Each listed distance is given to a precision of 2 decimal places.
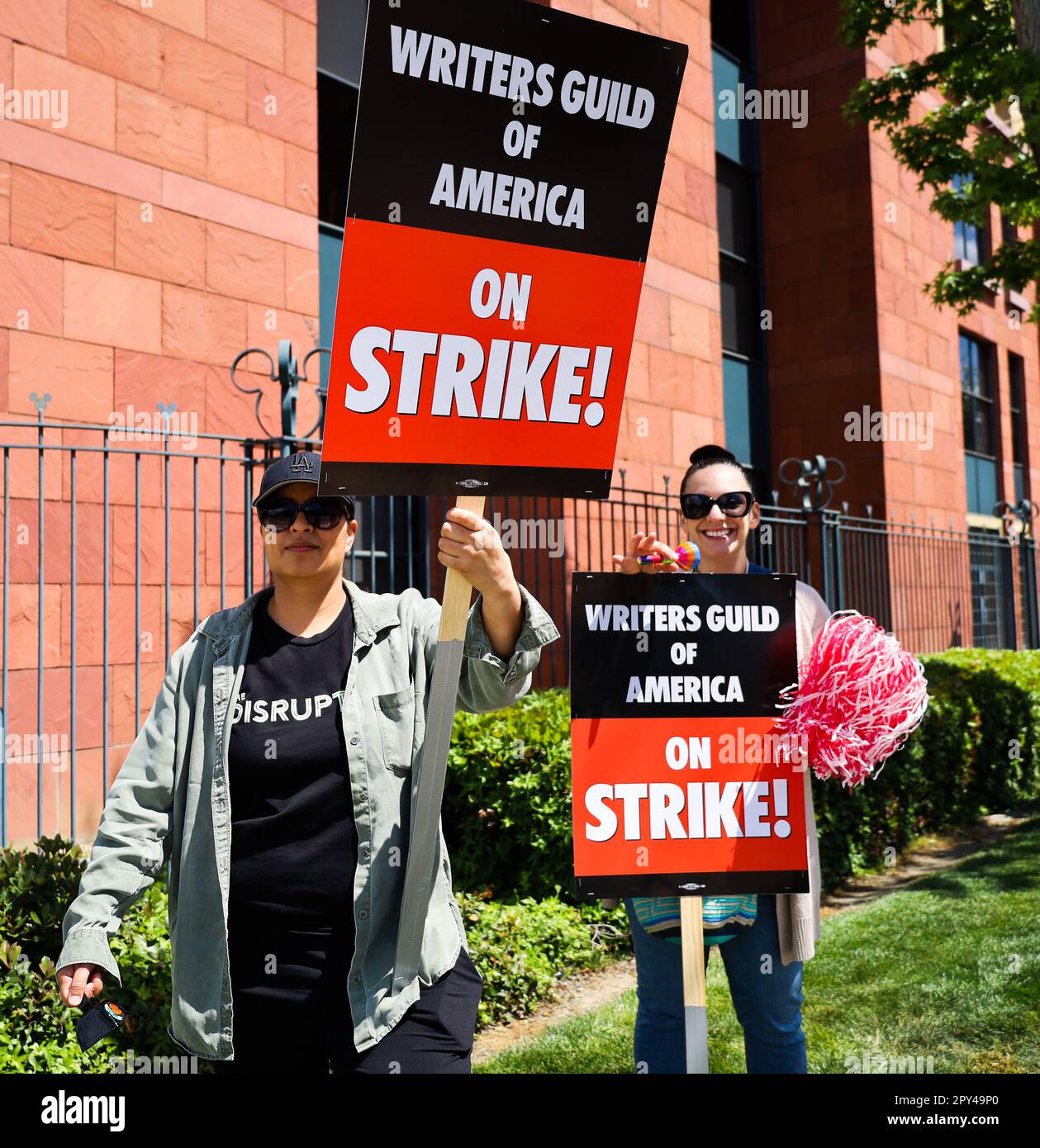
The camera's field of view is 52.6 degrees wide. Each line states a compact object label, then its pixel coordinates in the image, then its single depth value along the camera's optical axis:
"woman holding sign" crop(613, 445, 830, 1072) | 2.84
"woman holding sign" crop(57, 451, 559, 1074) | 2.31
